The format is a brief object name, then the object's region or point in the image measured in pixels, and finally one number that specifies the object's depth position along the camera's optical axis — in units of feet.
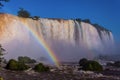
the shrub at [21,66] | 61.03
